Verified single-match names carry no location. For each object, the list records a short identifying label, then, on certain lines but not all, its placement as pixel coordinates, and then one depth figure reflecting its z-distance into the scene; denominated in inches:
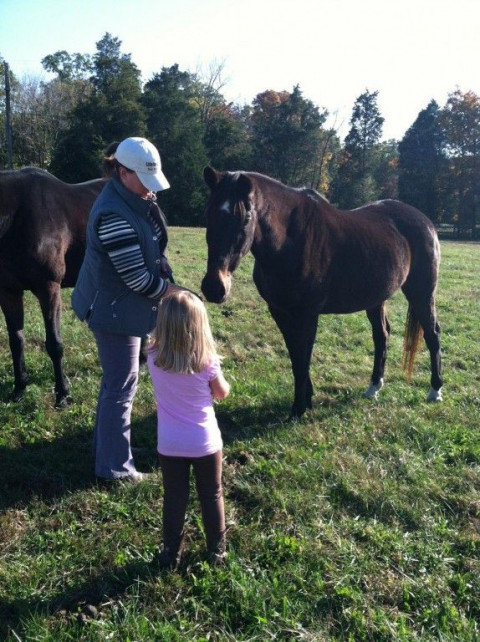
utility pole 922.1
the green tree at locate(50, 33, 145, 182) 1198.9
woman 124.4
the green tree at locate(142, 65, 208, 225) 1261.1
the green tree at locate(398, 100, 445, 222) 1718.8
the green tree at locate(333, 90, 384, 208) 1675.7
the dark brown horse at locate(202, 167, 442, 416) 152.9
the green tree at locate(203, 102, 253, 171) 1451.8
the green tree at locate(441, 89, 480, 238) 1688.0
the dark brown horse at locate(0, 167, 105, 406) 185.5
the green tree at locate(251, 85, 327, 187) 1577.3
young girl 103.6
